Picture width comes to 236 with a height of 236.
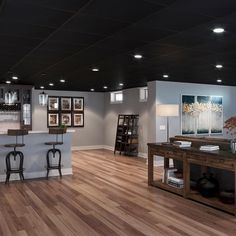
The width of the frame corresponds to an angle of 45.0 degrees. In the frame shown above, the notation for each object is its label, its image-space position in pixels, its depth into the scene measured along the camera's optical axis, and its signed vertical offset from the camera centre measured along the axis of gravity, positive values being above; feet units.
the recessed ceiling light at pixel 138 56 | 16.10 +3.54
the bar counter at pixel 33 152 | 21.06 -2.69
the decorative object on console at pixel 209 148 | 15.59 -1.67
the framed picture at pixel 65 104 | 37.81 +1.80
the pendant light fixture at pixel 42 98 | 26.94 +1.84
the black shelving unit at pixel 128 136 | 33.24 -2.26
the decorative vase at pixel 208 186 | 15.58 -3.80
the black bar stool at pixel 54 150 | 21.50 -2.52
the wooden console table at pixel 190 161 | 13.92 -2.36
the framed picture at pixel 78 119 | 38.43 -0.21
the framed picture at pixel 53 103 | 36.86 +1.87
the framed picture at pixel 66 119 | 37.78 -0.20
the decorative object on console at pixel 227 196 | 14.37 -4.01
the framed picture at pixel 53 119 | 36.94 -0.20
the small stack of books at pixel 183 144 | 17.60 -1.64
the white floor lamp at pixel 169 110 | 21.21 +0.56
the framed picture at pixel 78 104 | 38.43 +1.84
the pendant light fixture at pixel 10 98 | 27.55 +1.98
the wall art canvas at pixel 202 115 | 28.22 +0.27
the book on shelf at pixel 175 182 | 17.36 -4.02
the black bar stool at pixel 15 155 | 20.11 -2.79
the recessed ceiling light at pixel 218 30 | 11.37 +3.54
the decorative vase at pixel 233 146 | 14.68 -1.47
